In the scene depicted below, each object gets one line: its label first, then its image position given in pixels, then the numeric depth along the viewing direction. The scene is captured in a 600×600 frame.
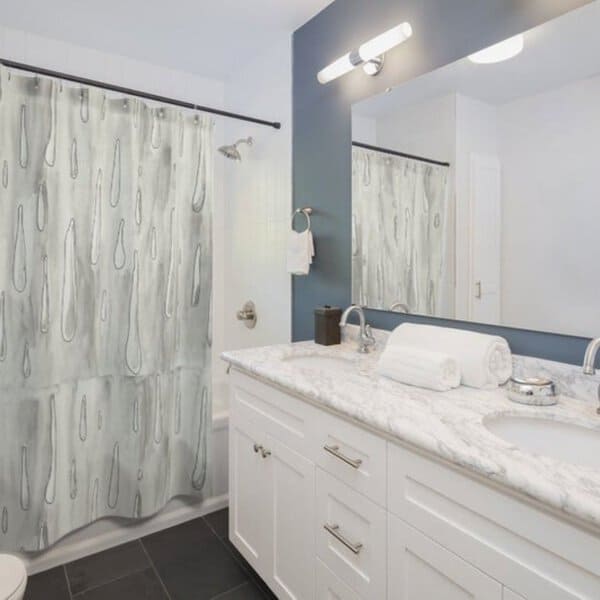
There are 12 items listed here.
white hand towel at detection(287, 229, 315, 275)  1.96
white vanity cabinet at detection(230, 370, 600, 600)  0.72
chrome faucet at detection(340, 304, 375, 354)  1.71
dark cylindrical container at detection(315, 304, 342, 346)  1.84
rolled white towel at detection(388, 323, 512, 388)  1.22
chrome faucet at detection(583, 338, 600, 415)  1.01
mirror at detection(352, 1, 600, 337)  1.16
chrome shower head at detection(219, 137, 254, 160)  2.37
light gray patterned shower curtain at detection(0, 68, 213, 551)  1.67
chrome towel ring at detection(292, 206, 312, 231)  2.05
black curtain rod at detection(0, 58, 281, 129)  1.56
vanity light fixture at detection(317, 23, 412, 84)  1.47
